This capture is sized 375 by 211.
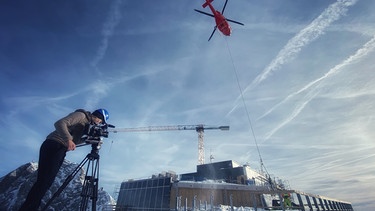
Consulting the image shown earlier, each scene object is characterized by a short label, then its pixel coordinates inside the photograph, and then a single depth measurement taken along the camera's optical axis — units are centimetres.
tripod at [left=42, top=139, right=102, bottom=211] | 419
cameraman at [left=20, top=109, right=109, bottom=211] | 321
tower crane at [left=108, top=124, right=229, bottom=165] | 9044
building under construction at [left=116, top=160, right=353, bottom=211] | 3732
